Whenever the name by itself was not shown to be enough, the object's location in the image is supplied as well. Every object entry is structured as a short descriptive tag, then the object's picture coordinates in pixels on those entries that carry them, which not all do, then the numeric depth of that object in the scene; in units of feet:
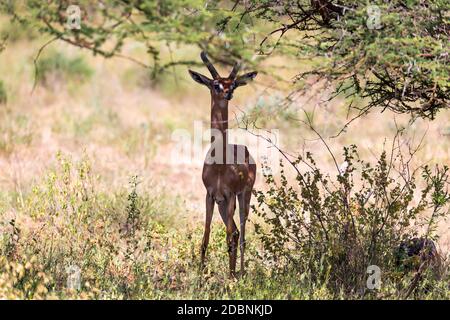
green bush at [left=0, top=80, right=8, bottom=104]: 112.32
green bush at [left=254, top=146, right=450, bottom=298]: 46.60
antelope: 53.11
